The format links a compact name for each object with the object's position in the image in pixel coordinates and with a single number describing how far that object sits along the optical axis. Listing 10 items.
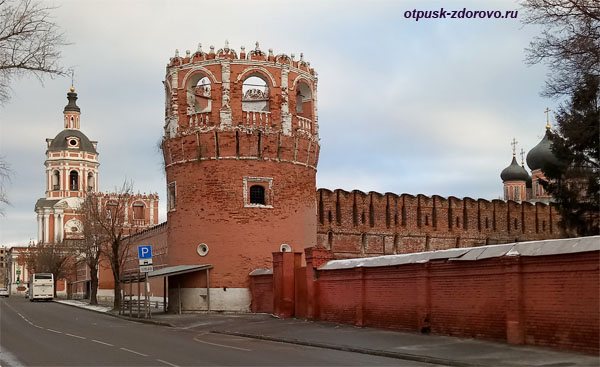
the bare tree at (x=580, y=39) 18.47
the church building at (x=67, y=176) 114.31
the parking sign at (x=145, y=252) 36.19
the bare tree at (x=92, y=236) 58.34
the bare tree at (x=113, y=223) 46.94
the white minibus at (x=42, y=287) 80.56
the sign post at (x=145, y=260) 35.84
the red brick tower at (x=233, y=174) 37.84
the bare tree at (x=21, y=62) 17.48
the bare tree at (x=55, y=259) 91.38
